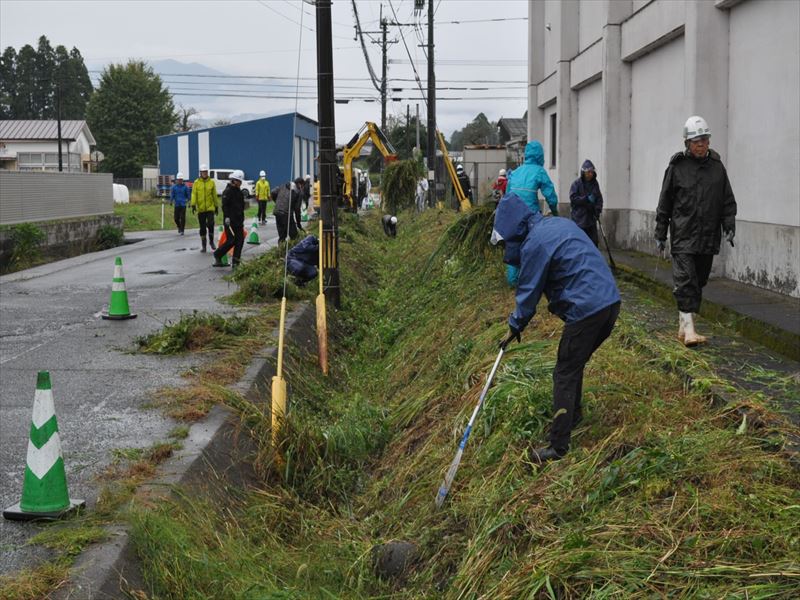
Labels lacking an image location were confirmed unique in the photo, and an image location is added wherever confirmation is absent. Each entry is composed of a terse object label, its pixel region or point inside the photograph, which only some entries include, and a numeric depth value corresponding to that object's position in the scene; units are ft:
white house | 268.41
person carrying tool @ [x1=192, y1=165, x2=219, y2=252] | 66.69
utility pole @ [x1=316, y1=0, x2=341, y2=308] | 43.96
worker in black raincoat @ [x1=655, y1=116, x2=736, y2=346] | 26.43
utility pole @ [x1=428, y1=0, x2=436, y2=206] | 117.29
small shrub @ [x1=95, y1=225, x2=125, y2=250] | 88.69
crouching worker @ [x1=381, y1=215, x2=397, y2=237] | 92.20
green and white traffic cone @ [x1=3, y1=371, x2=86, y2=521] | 16.75
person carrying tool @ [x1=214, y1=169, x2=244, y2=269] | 58.65
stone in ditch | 17.80
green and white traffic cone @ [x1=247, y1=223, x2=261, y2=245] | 79.05
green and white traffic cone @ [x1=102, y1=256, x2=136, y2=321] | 39.73
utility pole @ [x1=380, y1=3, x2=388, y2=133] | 178.70
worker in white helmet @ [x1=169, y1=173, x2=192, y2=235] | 101.50
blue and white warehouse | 246.27
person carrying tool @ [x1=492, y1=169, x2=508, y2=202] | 90.26
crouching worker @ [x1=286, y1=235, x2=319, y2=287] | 47.34
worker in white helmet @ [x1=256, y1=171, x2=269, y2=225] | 119.65
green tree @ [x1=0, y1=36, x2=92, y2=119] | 390.21
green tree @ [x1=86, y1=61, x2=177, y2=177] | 304.71
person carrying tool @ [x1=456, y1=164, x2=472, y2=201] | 99.33
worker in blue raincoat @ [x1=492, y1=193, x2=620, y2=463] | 18.15
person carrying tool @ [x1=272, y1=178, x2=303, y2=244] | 66.03
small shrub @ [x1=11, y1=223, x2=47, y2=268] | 66.13
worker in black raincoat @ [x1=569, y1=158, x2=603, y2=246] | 45.57
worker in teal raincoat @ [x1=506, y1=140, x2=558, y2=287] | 36.17
